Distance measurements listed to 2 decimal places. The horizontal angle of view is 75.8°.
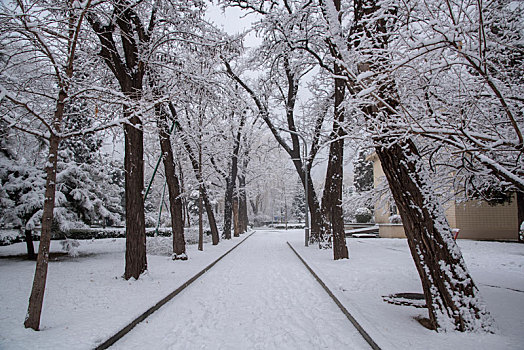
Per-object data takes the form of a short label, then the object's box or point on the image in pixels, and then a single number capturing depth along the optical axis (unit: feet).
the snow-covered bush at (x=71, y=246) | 43.39
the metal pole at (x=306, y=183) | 57.29
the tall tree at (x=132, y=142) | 27.14
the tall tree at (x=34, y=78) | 15.01
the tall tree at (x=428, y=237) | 13.70
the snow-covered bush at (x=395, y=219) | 77.12
